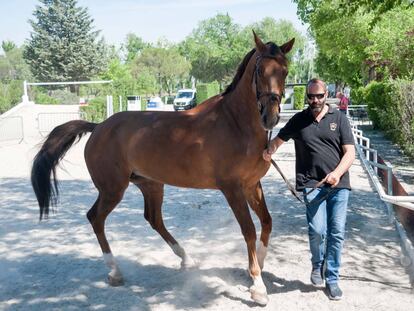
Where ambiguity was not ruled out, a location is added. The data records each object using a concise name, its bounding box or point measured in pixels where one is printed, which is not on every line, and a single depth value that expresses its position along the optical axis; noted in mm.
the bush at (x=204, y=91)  42997
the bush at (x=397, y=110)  11891
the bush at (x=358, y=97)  28098
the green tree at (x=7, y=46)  133875
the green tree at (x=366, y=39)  17156
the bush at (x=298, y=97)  42875
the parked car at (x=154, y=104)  44312
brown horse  3871
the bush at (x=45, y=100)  42875
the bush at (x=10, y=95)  38000
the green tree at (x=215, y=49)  72500
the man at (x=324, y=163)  3846
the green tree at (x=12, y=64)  114175
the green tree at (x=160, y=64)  68125
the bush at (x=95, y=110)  25203
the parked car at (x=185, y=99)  43281
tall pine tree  53062
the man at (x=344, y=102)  22697
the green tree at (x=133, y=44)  98375
